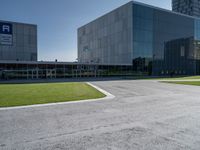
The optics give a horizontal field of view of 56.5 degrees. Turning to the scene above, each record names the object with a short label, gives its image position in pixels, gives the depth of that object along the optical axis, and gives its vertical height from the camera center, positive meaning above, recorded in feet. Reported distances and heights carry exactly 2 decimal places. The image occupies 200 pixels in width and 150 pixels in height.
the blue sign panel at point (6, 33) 126.62 +25.47
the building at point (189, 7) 380.99 +132.50
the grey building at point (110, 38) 156.15 +31.30
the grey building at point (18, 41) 127.85 +20.41
